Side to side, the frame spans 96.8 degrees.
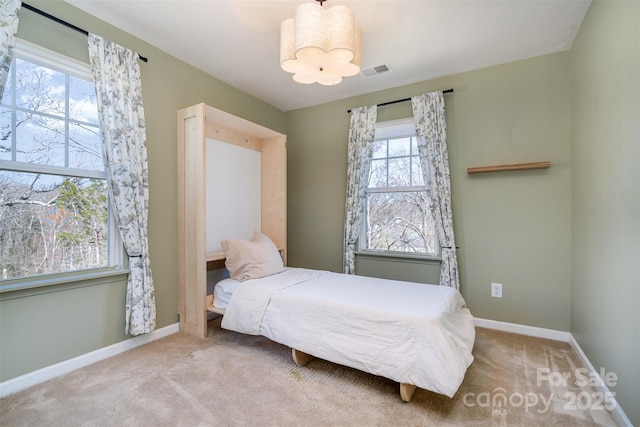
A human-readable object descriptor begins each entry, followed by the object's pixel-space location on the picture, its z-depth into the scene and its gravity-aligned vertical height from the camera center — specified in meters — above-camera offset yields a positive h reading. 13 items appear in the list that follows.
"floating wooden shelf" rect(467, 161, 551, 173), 2.55 +0.43
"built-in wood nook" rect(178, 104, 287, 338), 2.58 +0.23
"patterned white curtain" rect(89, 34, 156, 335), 2.17 +0.42
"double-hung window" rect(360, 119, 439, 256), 3.20 +0.15
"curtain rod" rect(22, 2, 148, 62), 1.83 +1.31
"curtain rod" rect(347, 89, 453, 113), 3.20 +1.27
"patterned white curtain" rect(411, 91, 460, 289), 2.90 +0.44
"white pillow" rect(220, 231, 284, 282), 2.65 -0.46
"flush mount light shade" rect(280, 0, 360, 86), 1.67 +1.04
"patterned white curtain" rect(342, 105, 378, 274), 3.38 +0.49
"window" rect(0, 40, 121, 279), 1.82 +0.28
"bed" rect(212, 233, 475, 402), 1.64 -0.74
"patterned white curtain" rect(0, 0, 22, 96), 1.67 +1.07
